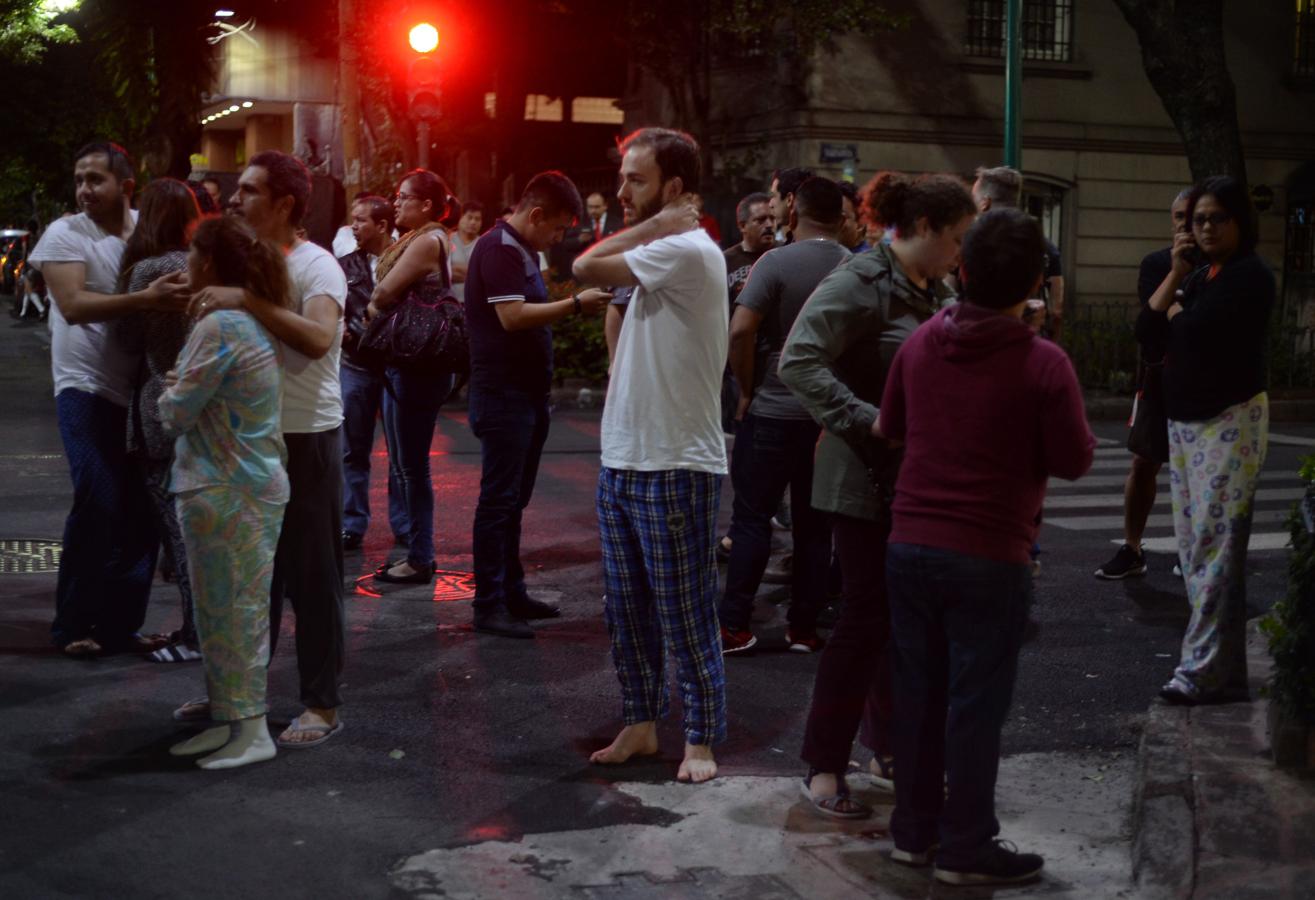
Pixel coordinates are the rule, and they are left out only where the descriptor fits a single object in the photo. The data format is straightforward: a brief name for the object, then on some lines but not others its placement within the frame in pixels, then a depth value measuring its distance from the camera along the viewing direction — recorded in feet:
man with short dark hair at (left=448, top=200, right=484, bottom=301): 46.24
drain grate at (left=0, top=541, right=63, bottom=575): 28.14
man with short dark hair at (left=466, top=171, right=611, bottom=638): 23.16
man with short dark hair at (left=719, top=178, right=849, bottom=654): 23.08
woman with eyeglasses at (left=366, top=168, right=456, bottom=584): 27.58
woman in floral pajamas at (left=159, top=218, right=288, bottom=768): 17.29
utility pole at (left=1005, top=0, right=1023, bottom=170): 45.75
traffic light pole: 55.67
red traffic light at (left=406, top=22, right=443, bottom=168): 54.70
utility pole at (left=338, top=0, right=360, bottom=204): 62.54
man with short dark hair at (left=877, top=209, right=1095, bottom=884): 13.66
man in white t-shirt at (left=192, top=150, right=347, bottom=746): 18.38
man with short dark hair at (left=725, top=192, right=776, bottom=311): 27.48
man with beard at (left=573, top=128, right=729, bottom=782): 16.97
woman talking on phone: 19.66
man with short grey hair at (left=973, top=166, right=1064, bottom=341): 26.32
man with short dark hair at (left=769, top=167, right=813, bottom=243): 26.53
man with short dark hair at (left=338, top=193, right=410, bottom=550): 30.12
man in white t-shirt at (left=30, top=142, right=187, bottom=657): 21.42
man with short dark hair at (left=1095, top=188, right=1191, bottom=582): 24.26
